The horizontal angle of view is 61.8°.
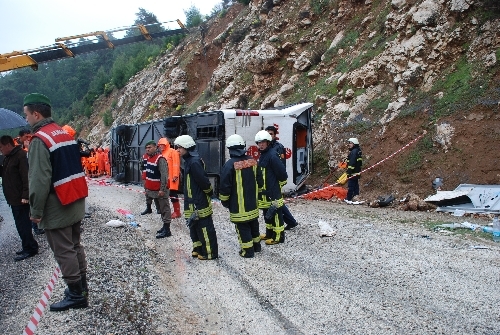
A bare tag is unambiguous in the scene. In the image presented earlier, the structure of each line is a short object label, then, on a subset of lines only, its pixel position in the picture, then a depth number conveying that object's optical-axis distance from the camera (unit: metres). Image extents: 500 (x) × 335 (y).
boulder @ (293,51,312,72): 18.62
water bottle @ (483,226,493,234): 7.14
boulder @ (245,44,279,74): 20.38
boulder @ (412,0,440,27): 13.67
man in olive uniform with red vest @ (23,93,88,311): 3.78
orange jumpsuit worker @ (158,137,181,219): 9.23
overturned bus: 11.71
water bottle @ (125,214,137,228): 8.78
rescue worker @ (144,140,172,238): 7.73
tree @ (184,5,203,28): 34.69
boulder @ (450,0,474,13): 13.00
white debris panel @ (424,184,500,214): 8.64
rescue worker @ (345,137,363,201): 11.12
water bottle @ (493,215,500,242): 6.76
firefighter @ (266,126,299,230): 7.84
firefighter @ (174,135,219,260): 6.06
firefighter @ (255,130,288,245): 6.82
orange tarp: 11.87
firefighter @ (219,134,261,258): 6.00
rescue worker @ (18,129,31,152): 8.76
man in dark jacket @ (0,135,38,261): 6.45
